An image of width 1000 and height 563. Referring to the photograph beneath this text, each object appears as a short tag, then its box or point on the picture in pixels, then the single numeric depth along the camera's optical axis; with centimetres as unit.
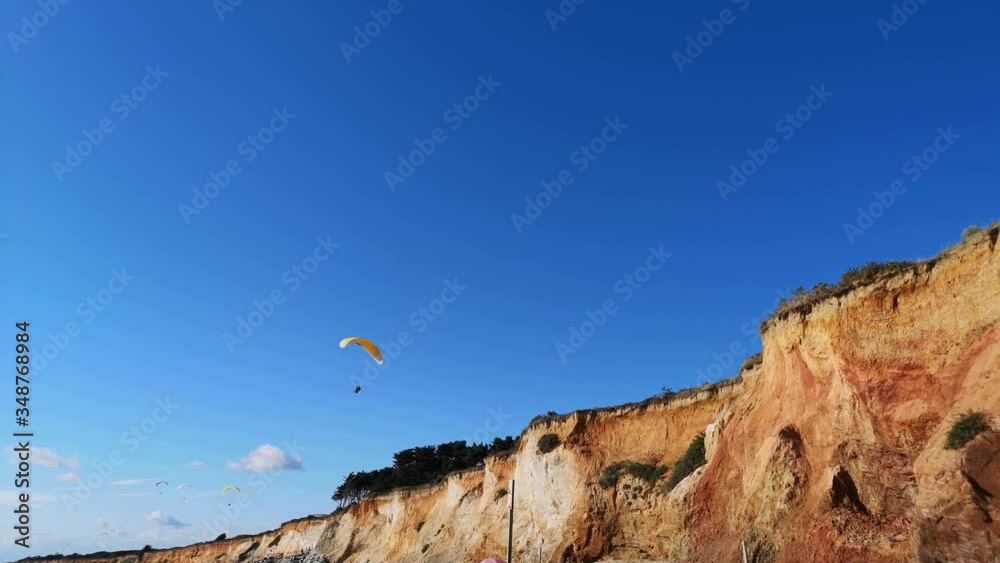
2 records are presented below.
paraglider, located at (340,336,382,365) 2875
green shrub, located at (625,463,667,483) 2756
